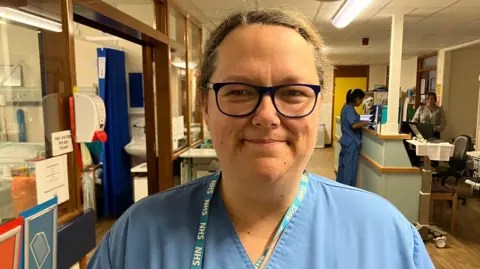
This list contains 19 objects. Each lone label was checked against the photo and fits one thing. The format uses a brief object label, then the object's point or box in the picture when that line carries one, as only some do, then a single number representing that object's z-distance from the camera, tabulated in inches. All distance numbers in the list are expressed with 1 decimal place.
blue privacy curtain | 153.4
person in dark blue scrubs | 196.2
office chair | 190.4
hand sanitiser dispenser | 59.3
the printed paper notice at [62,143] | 55.7
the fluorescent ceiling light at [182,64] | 142.9
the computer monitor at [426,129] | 194.4
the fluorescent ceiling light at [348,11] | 134.3
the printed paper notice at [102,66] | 151.8
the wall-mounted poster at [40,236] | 44.5
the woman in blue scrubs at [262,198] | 28.9
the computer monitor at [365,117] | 209.4
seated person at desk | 268.1
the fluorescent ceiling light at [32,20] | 57.1
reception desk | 154.9
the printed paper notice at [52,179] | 53.1
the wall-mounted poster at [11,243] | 40.0
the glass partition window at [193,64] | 164.4
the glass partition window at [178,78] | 137.2
